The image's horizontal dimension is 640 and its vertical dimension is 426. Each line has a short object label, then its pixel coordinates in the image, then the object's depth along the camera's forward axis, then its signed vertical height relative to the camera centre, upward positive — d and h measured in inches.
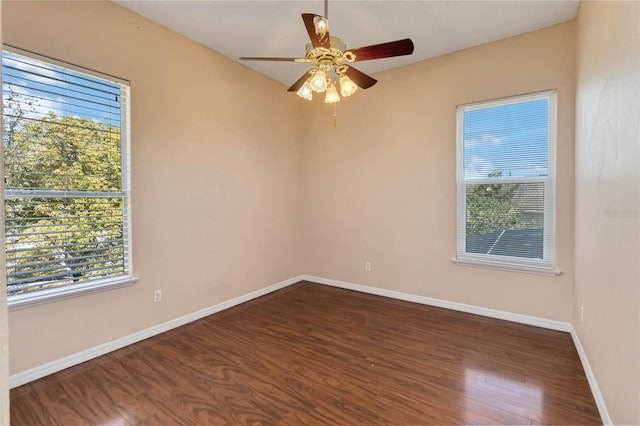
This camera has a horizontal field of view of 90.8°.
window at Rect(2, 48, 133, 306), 86.9 +9.7
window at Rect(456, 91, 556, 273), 121.5 +11.1
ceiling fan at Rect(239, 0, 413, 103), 80.4 +42.0
